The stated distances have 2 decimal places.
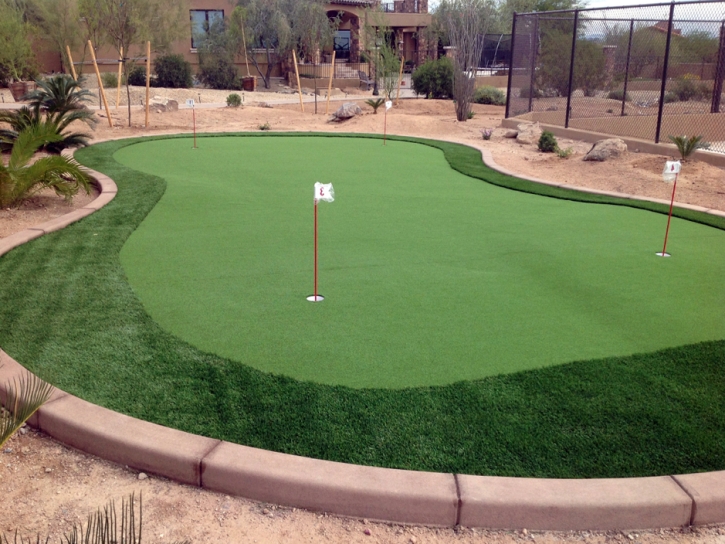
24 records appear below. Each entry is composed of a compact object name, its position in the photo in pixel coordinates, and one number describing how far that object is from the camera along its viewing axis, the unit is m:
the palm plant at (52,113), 8.40
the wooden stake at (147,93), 13.59
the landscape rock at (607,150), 10.38
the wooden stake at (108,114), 14.18
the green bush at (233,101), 19.34
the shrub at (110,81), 24.03
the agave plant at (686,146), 9.50
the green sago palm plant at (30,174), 6.55
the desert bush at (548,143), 11.83
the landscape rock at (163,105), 17.62
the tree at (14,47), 22.34
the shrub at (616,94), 14.71
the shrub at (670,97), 13.55
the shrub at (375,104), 16.91
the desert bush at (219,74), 28.12
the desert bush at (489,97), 22.78
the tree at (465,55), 16.27
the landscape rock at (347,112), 16.52
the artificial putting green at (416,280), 3.61
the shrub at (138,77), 25.92
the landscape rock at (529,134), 13.08
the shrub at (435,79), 23.59
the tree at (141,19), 21.16
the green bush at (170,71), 26.20
